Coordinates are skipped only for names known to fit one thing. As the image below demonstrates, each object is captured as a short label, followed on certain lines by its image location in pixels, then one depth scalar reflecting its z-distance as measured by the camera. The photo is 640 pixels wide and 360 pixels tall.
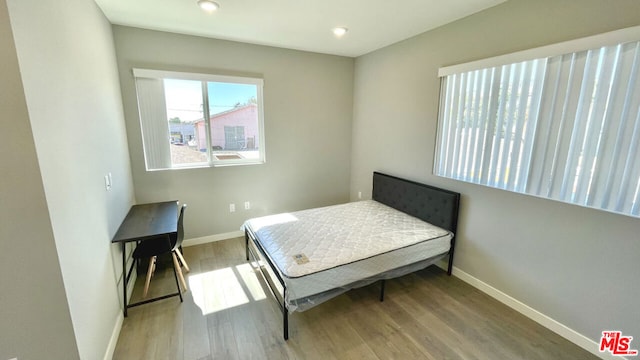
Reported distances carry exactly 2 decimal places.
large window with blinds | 1.61
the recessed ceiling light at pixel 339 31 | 2.73
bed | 1.99
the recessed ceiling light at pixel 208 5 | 2.14
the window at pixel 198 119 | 2.95
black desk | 2.12
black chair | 2.32
